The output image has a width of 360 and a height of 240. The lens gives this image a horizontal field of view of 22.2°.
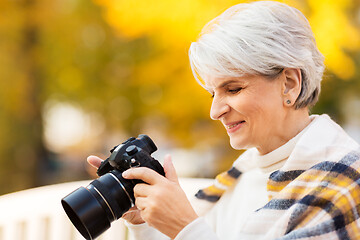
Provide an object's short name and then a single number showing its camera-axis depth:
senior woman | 1.27
